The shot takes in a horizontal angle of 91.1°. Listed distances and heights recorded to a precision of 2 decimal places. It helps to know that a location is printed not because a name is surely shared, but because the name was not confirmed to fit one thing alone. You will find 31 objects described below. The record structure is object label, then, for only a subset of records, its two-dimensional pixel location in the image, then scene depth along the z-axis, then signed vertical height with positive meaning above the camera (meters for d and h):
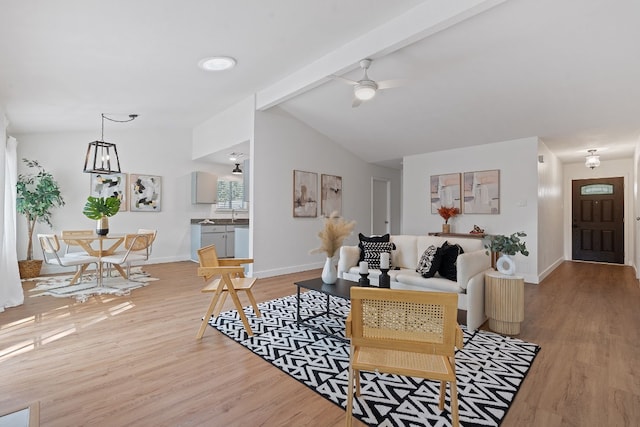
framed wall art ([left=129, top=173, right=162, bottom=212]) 6.36 +0.49
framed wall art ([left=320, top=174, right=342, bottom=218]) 6.36 +0.50
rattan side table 2.83 -0.77
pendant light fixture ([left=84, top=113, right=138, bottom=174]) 4.71 +1.07
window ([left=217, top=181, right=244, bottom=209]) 7.72 +0.56
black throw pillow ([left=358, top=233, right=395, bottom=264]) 4.07 -0.29
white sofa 2.92 -0.59
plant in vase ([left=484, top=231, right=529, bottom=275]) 2.93 -0.28
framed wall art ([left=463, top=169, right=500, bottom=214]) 5.50 +0.49
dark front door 7.09 +0.00
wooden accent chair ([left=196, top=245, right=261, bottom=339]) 2.78 -0.64
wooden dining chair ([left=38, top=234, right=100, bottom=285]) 4.27 -0.60
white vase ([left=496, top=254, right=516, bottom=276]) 2.94 -0.44
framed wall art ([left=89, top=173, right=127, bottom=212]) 5.96 +0.57
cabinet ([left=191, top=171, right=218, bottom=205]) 7.02 +0.66
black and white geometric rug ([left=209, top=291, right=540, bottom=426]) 1.75 -1.07
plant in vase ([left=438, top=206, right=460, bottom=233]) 5.84 +0.09
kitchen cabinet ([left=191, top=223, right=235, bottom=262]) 6.84 -0.47
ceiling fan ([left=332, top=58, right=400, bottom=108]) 3.23 +1.38
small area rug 4.18 -1.03
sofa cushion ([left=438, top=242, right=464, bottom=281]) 3.29 -0.45
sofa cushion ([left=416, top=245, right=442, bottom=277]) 3.35 -0.48
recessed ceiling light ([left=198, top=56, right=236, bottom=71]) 3.41 +1.72
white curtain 3.43 -0.18
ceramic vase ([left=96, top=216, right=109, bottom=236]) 4.57 -0.17
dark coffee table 2.70 -0.65
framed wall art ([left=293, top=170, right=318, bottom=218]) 5.83 +0.44
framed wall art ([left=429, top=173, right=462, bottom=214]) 5.98 +0.55
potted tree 4.98 +0.25
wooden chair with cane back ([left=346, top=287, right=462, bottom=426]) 1.40 -0.52
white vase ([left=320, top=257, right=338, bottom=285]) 3.03 -0.54
